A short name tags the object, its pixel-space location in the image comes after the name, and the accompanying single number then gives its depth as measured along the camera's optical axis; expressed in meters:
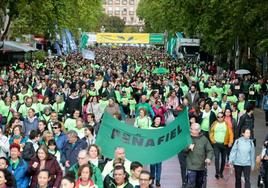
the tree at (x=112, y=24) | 104.36
